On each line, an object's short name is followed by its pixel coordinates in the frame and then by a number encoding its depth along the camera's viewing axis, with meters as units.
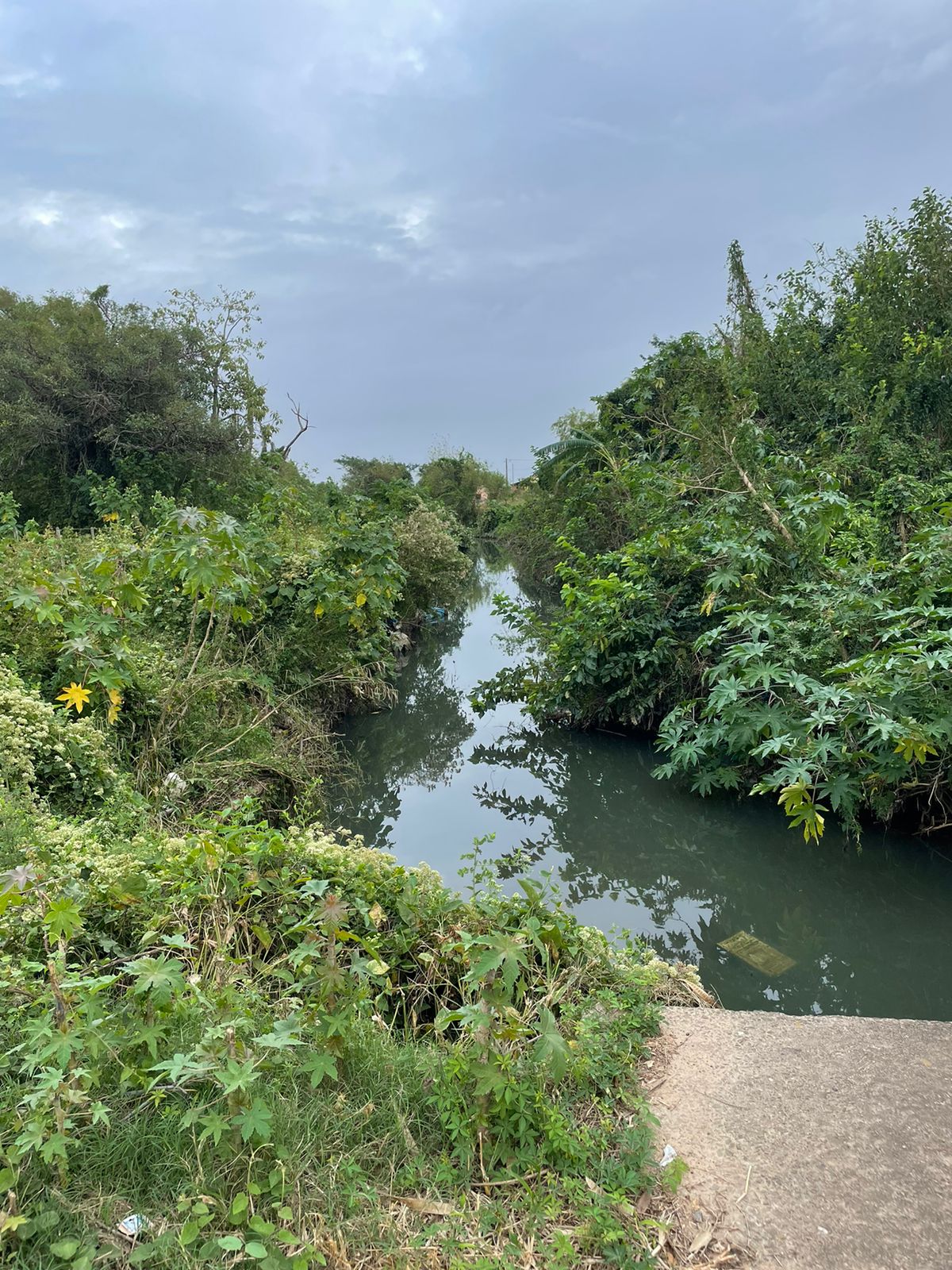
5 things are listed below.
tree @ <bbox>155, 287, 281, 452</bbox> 14.64
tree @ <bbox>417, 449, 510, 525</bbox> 42.38
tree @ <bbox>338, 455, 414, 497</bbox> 39.75
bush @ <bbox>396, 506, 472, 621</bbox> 12.45
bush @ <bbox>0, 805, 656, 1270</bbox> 1.81
